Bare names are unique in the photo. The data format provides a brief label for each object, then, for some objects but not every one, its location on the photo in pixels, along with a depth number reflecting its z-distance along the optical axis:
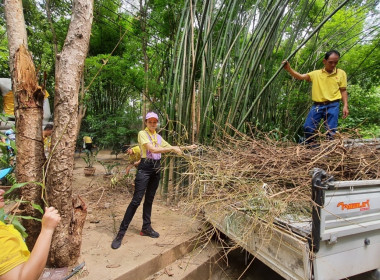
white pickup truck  1.32
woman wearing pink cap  2.26
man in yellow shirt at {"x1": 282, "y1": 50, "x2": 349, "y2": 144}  2.92
